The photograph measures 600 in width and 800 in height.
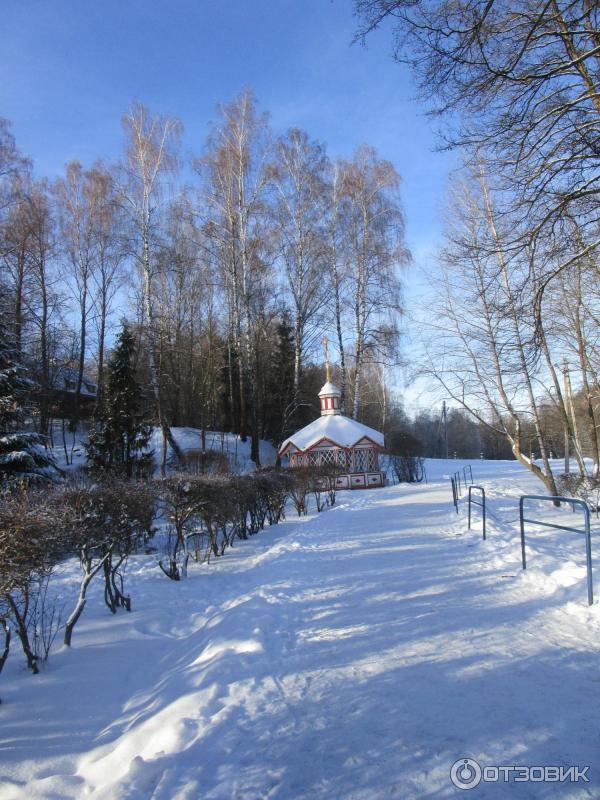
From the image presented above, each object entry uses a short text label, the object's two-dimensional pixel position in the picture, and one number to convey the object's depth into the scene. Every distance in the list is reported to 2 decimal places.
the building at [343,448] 24.94
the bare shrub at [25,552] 3.61
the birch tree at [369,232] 24.14
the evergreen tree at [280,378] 33.62
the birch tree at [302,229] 23.36
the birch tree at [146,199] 19.97
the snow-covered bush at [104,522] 5.16
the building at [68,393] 27.42
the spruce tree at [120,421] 19.86
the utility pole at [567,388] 20.12
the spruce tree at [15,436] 12.09
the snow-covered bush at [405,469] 30.45
